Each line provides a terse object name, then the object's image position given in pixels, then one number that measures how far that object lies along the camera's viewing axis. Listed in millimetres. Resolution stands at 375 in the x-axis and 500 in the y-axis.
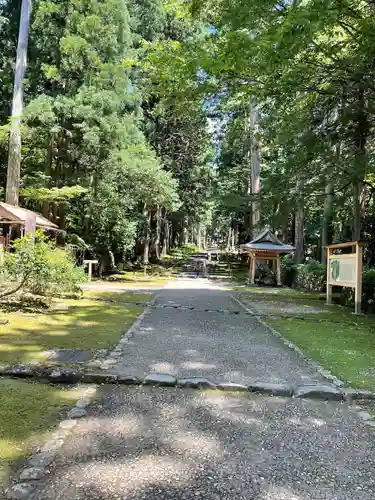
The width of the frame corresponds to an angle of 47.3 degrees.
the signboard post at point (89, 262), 15959
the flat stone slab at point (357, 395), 3773
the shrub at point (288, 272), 18812
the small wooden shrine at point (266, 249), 17641
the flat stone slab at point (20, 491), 2070
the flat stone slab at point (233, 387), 3873
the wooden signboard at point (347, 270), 9625
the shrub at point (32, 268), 7594
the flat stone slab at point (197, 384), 3880
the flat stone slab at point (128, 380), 3899
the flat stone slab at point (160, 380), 3891
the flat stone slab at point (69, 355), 4574
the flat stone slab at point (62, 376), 3881
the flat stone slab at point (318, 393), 3775
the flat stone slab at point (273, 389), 3822
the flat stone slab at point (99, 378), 3910
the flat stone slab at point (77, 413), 3099
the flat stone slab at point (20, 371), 3948
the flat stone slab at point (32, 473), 2243
